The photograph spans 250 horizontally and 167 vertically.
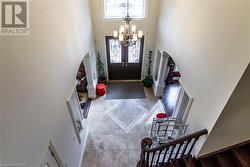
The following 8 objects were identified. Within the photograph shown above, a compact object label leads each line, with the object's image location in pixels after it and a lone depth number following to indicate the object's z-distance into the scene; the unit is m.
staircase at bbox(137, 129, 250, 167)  1.90
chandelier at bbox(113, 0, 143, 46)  2.96
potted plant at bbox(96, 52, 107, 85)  4.81
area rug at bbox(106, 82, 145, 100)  4.62
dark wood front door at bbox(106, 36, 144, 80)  4.65
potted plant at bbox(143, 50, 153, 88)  4.87
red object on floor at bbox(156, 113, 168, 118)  3.56
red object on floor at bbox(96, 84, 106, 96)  4.57
